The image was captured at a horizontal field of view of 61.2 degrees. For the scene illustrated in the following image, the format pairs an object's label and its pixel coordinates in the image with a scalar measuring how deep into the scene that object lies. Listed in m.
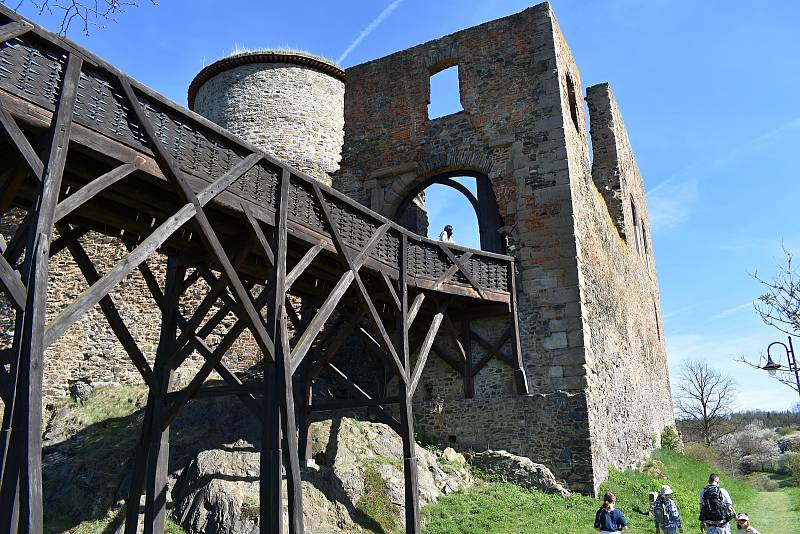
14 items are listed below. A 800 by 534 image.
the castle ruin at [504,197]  11.88
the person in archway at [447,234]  13.24
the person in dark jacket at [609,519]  7.30
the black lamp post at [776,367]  9.64
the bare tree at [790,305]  9.05
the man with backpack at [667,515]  8.65
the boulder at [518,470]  10.82
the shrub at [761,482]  23.14
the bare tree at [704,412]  33.44
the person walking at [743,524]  7.12
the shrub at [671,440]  18.14
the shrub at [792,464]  24.06
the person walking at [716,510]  7.38
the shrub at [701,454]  19.89
